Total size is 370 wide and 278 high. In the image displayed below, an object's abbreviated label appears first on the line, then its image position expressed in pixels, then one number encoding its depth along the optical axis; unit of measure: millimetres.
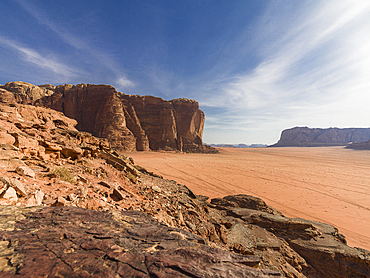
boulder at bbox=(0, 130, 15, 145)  4109
